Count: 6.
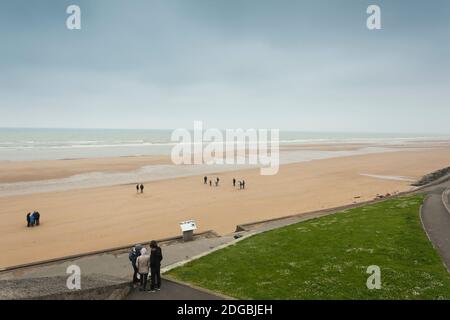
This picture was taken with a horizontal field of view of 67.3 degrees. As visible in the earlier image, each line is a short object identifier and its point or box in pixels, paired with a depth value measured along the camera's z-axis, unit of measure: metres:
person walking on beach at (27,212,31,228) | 24.20
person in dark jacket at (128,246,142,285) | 12.40
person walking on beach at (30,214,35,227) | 24.31
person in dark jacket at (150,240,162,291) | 11.27
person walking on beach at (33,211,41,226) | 24.42
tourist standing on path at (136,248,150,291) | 11.32
